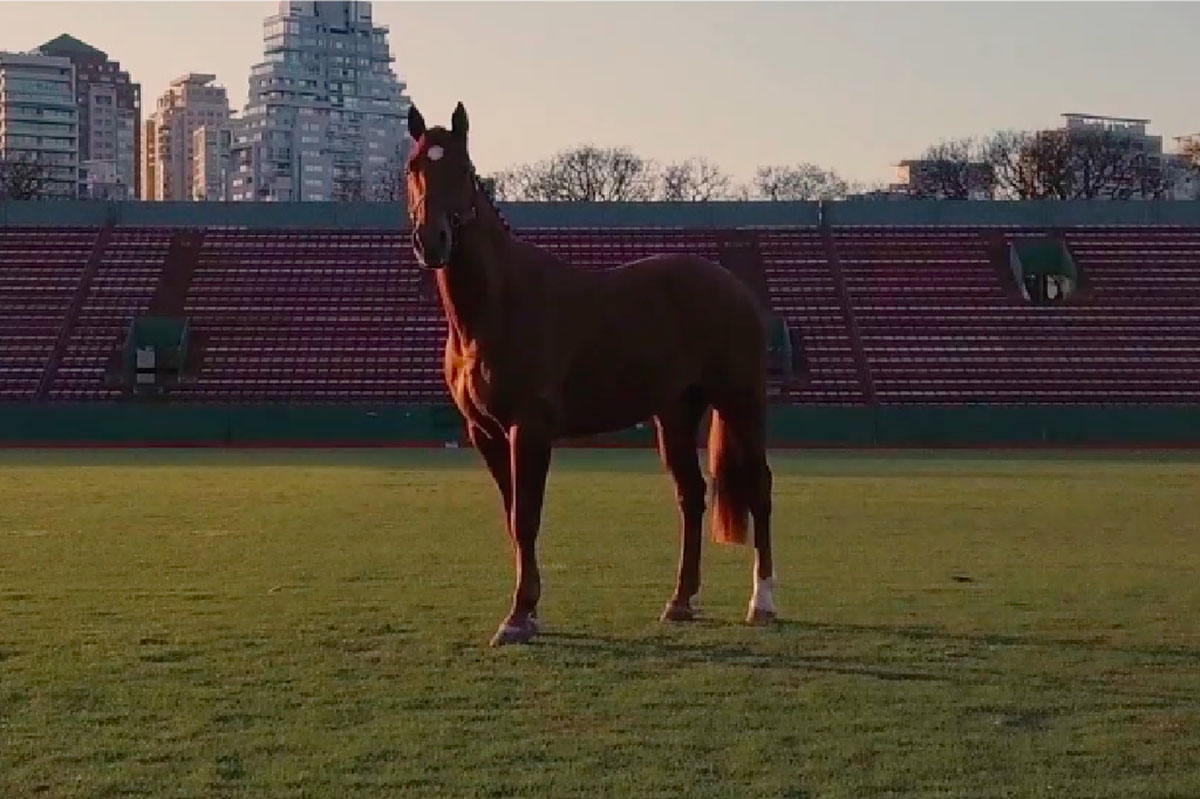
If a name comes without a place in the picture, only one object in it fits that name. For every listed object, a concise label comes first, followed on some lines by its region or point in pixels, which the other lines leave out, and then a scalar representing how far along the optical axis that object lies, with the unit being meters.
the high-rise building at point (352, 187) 119.62
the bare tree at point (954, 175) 88.62
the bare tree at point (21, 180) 88.25
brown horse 9.64
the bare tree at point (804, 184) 101.88
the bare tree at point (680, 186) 97.19
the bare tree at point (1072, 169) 84.38
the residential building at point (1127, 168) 85.12
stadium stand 46.38
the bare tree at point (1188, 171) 101.94
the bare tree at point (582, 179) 93.19
